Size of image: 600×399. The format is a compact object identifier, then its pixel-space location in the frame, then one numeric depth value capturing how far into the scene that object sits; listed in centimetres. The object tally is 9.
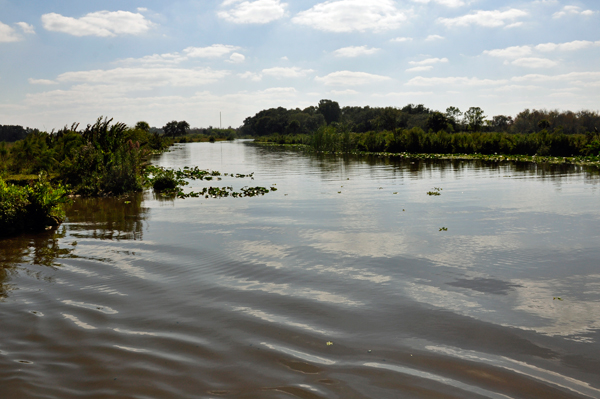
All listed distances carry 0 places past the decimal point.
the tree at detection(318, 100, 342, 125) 19320
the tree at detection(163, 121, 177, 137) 16975
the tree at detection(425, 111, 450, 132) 7606
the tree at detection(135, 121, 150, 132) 9981
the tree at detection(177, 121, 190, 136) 17312
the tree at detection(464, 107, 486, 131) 8541
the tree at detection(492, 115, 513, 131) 11231
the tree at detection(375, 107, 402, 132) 9856
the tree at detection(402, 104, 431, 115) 13081
